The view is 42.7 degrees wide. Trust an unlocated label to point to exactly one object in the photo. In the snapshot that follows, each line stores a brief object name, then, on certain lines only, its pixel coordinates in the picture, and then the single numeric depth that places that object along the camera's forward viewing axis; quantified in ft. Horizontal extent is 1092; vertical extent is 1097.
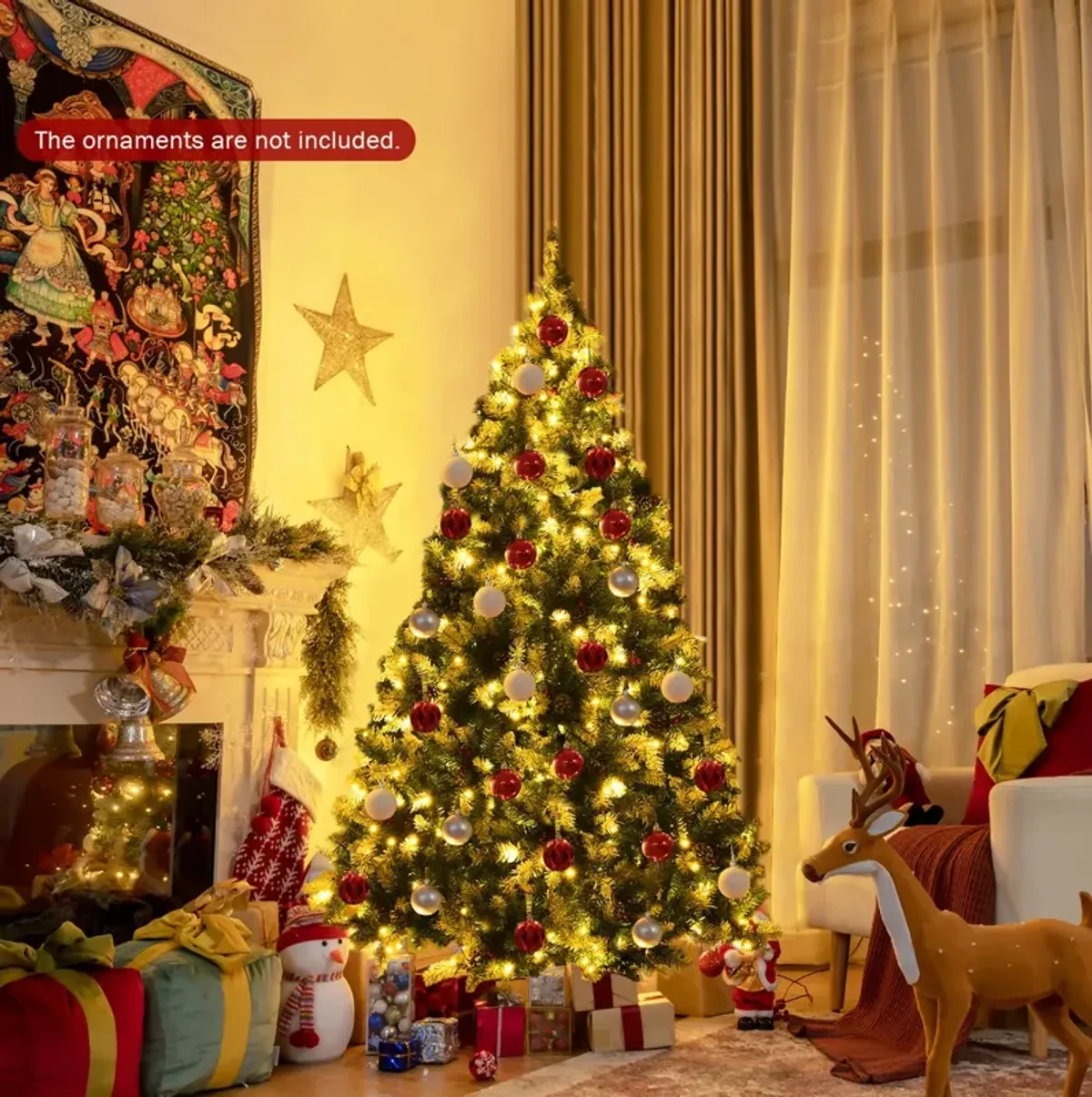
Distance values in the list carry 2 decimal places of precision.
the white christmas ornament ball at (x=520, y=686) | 10.60
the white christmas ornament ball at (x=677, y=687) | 10.94
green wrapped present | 9.53
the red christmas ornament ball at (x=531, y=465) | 11.24
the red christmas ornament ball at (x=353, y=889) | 10.81
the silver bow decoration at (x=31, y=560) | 10.28
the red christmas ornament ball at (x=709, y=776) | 10.84
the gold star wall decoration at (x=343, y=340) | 15.37
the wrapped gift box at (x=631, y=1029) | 10.79
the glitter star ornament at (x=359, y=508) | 15.46
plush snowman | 10.78
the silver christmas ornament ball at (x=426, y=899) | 10.75
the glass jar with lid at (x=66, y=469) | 11.43
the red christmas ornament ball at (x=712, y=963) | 11.29
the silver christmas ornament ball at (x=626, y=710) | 10.91
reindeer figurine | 8.76
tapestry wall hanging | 12.27
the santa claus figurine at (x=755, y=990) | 11.48
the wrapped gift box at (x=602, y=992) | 11.05
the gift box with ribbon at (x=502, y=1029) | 10.82
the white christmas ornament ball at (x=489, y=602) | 10.91
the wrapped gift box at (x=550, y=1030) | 10.96
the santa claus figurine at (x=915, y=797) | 12.57
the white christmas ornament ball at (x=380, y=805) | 10.80
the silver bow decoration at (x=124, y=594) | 10.80
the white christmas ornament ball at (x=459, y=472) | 11.33
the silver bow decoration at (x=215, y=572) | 11.31
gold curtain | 15.71
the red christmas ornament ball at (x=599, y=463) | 11.34
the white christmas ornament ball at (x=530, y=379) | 11.39
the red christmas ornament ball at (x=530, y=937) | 10.43
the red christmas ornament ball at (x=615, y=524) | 11.24
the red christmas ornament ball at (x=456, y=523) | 11.29
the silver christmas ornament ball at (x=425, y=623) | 11.27
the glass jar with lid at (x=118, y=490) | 11.93
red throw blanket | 10.19
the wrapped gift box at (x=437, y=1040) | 10.66
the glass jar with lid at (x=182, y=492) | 12.25
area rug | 9.73
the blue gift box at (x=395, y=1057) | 10.44
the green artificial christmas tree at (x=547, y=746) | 10.91
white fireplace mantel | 10.89
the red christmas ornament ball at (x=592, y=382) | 11.67
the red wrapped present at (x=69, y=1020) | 8.71
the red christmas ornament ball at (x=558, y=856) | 10.38
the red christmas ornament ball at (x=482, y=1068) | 10.06
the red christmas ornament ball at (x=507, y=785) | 10.65
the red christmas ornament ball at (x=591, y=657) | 10.72
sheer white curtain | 13.97
